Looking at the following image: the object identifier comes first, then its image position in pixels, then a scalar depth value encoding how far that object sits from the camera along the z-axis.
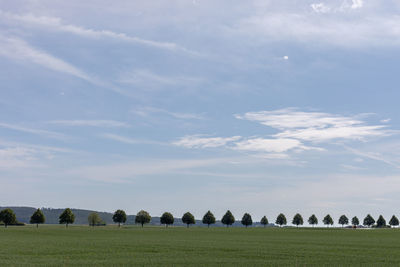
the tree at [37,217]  150.55
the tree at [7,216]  146.25
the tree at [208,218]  190.75
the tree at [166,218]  177.88
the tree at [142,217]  179.62
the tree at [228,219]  193.23
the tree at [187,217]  183.75
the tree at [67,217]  152.66
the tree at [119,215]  175.12
